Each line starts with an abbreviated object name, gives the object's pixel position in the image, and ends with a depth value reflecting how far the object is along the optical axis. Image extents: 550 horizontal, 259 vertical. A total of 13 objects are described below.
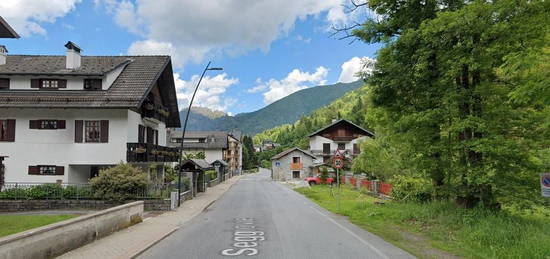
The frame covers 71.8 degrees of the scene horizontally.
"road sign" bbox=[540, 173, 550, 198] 7.27
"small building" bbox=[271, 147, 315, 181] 65.44
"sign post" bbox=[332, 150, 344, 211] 20.21
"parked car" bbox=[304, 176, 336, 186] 46.97
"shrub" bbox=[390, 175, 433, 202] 17.45
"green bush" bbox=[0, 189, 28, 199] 19.95
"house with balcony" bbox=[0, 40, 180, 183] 23.20
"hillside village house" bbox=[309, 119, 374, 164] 70.06
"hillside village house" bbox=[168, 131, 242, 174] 74.00
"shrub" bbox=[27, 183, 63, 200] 20.03
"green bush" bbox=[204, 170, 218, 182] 42.88
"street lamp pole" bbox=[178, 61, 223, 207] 20.37
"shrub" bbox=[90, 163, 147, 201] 19.53
